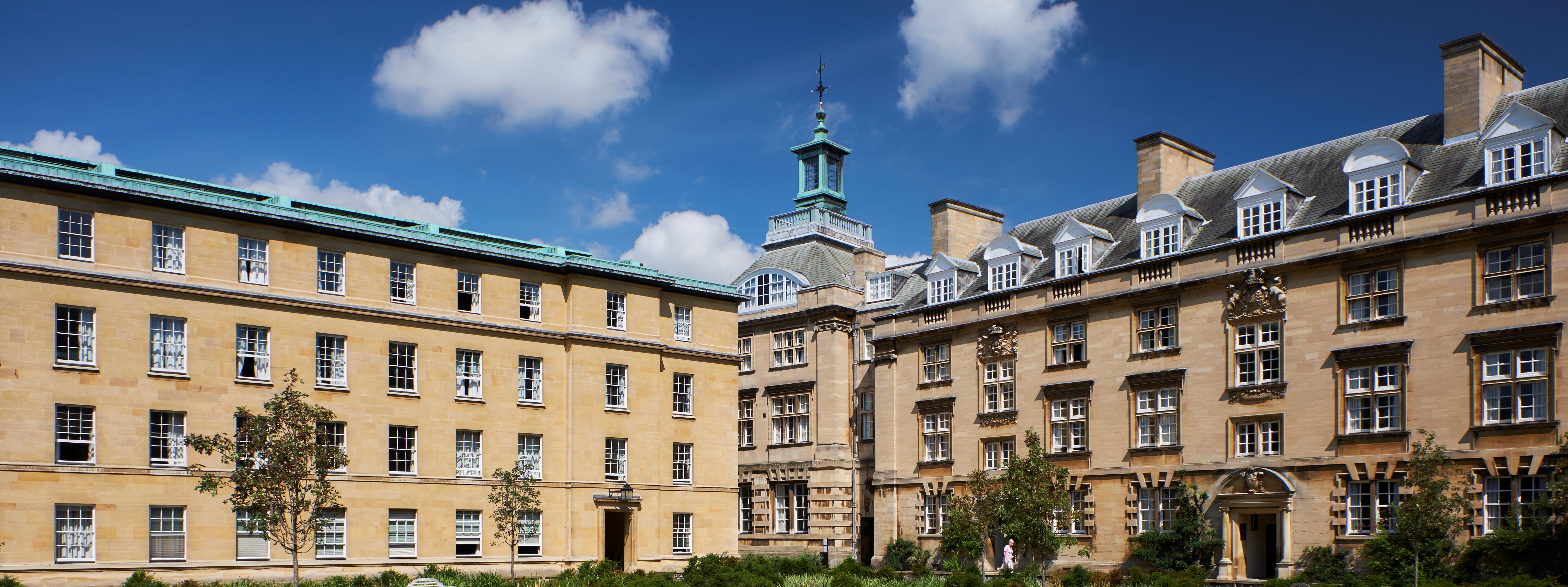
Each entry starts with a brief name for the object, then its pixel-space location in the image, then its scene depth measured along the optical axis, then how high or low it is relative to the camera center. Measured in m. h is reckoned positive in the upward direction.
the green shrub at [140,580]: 31.44 -5.10
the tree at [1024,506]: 43.03 -4.65
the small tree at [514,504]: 38.75 -4.02
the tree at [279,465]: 30.56 -2.18
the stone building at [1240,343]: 35.00 +0.98
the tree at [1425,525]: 33.00 -4.08
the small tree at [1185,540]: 40.44 -5.46
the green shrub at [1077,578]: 38.19 -6.29
